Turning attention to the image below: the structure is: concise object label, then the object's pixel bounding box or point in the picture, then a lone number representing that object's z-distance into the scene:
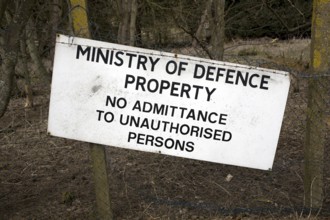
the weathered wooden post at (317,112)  2.79
